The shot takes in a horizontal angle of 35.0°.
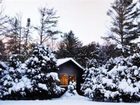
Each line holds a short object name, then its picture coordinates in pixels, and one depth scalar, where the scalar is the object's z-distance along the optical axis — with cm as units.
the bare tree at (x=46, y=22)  3235
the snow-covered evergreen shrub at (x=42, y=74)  1813
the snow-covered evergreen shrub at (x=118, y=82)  1731
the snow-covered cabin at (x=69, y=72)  2286
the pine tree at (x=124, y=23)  3077
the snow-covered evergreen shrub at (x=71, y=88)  2111
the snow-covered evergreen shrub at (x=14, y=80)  1757
